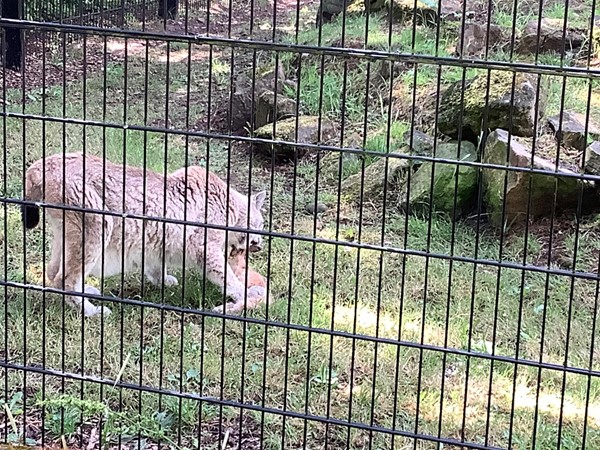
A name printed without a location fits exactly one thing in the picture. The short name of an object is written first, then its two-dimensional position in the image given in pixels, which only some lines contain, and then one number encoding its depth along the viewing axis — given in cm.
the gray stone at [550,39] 902
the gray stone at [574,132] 759
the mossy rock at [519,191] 702
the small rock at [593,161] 694
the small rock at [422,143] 789
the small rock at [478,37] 912
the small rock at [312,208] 782
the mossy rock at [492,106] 747
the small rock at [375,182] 804
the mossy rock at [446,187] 744
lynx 563
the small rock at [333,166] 849
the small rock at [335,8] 1214
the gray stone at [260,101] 923
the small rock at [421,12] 1094
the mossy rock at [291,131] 859
